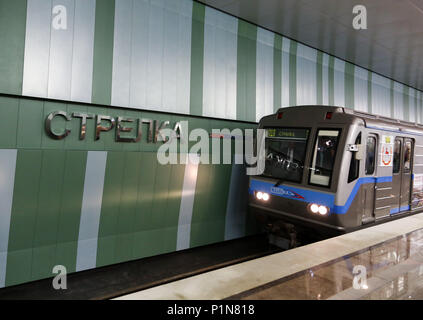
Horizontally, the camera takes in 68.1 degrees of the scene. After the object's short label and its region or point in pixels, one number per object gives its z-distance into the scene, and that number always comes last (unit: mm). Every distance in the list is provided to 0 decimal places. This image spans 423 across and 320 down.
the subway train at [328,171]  4535
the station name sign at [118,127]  4172
